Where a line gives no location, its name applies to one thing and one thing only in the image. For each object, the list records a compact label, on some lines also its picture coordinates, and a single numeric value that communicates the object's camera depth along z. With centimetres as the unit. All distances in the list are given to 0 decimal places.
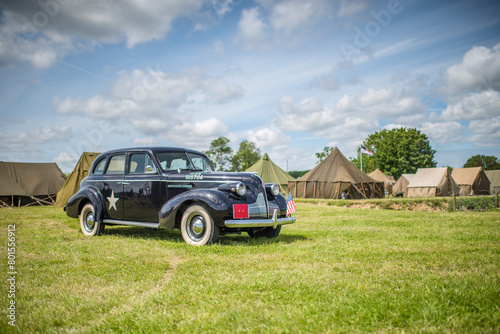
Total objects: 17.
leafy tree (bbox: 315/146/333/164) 7454
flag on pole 4006
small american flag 880
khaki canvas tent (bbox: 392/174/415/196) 4276
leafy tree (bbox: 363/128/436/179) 6397
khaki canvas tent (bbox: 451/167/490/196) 3725
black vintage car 637
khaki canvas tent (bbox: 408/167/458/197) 3381
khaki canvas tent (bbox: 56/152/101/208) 1750
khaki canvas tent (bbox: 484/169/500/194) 4385
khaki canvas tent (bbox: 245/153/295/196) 2888
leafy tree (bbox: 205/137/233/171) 6931
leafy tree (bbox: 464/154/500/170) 8769
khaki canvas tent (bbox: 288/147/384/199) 2923
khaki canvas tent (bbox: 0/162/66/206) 1928
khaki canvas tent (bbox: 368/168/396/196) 4591
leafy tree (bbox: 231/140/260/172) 6969
